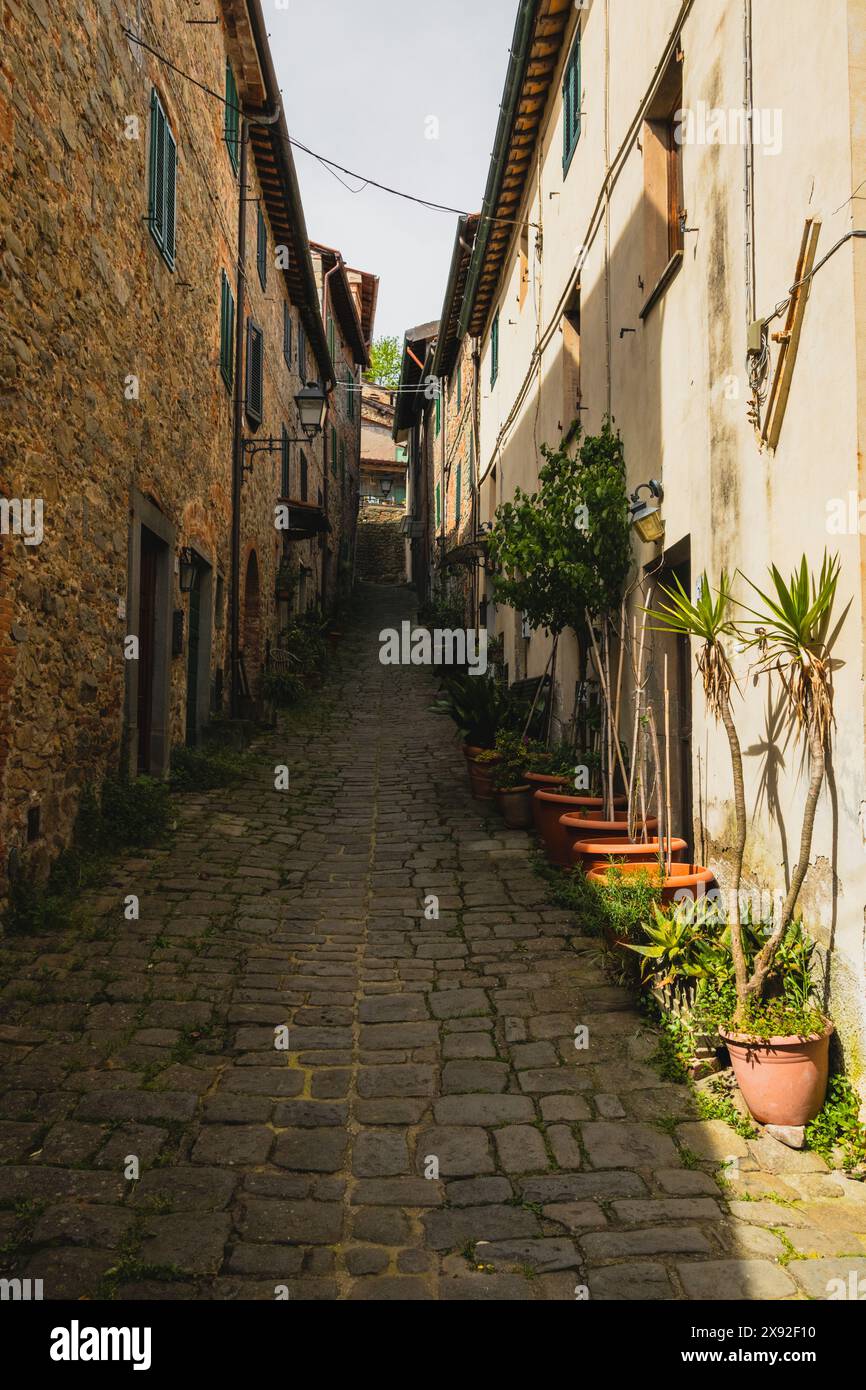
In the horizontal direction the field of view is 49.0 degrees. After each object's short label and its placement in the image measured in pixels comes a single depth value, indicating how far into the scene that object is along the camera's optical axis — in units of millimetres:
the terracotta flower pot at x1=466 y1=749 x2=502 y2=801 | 8734
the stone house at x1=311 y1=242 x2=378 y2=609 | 24172
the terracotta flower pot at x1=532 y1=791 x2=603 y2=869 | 6797
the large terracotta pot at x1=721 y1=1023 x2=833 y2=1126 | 3447
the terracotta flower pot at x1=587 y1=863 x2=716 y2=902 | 4906
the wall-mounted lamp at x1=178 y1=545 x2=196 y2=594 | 9452
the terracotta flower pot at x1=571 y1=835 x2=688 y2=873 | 5406
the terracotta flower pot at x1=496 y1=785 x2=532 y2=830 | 8117
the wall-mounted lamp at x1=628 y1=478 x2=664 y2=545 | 6156
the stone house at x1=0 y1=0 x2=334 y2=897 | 5227
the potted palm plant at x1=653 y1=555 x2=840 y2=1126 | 3465
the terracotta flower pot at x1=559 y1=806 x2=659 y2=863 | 6215
